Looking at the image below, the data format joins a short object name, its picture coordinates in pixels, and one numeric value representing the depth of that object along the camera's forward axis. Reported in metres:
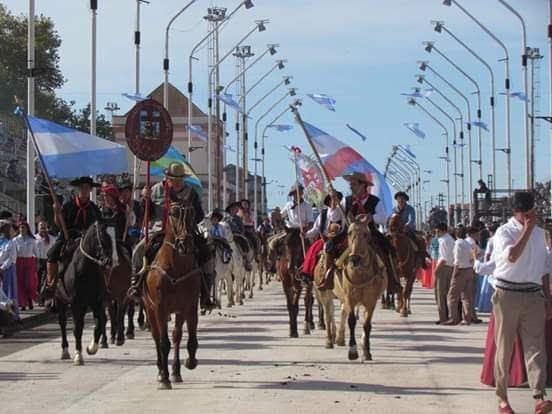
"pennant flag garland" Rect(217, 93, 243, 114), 54.81
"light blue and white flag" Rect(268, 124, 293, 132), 65.69
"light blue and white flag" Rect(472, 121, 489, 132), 59.56
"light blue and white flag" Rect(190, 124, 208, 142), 52.56
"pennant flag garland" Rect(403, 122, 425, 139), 59.50
